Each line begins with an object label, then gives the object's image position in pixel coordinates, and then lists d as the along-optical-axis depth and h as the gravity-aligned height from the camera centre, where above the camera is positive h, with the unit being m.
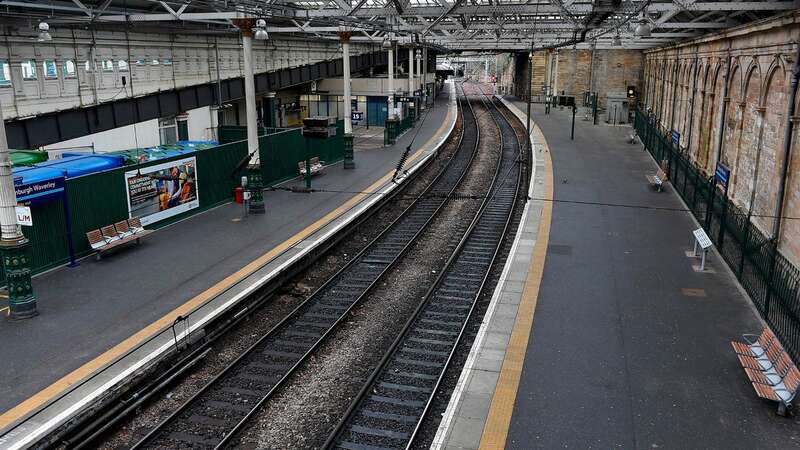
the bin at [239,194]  20.44 -3.34
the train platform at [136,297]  9.05 -3.96
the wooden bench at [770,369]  8.29 -3.92
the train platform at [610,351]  8.01 -4.14
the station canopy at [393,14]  17.45 +2.27
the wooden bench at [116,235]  14.66 -3.41
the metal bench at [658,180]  22.92 -3.38
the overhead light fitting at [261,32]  16.88 +1.43
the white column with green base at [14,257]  11.20 -2.88
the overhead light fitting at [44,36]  18.84 +1.53
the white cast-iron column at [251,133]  19.14 -1.39
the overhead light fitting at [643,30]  18.77 +1.57
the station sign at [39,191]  12.97 -2.07
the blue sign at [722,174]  15.46 -2.22
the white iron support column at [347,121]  27.42 -1.49
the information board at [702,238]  13.80 -3.33
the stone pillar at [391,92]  36.38 -0.34
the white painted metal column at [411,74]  45.98 +0.85
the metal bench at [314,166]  25.42 -3.10
